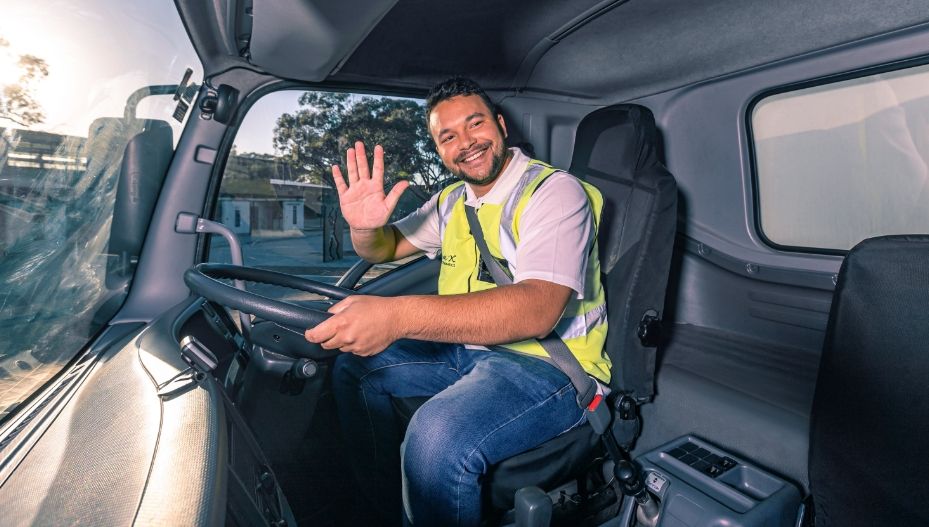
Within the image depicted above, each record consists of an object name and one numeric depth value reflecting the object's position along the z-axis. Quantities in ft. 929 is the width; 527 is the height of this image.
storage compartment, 4.32
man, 4.03
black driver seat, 5.43
